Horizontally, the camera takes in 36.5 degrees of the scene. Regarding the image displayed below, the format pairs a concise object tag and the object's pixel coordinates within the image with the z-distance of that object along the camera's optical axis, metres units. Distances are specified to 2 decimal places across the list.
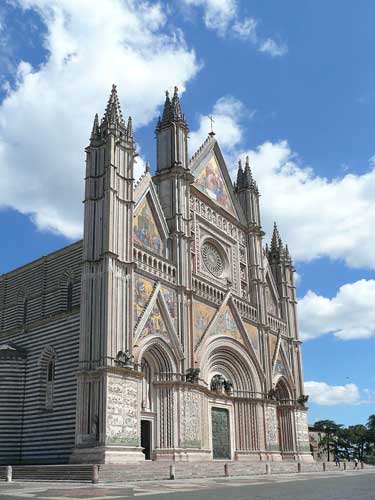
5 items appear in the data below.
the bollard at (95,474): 20.02
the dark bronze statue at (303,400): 42.88
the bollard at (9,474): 21.61
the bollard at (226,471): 25.59
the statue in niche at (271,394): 38.56
